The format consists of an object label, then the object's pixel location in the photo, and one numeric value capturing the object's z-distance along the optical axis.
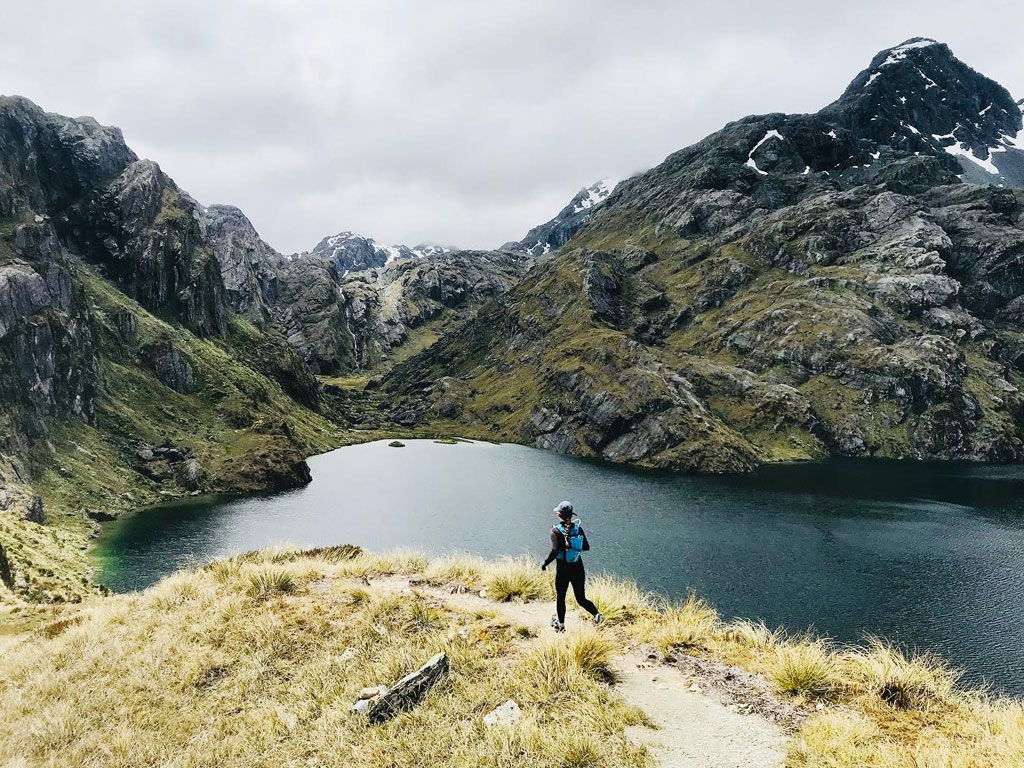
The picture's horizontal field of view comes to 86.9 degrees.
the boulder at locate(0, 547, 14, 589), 41.25
